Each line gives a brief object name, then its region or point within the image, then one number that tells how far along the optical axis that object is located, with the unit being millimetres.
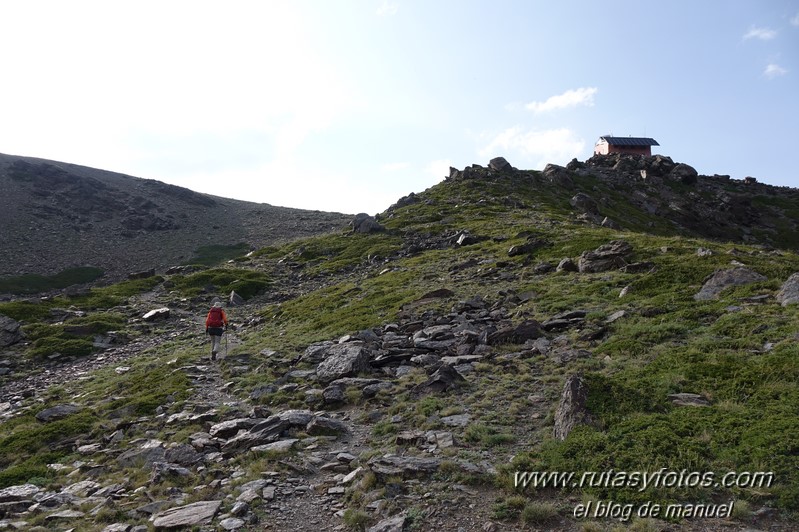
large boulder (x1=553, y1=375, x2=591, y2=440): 12383
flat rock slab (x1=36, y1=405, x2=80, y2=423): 20781
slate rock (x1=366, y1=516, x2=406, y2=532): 9688
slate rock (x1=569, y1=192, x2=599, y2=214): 73556
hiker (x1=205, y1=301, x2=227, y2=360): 28125
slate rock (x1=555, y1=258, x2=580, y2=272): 32094
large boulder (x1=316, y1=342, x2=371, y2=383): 20094
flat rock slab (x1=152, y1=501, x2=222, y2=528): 10766
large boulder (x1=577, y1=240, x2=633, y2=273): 30500
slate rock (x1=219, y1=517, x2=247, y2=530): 10453
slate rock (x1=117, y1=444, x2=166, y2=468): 14539
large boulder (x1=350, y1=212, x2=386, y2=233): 74694
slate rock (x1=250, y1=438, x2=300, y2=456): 13734
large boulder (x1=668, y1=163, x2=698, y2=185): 107000
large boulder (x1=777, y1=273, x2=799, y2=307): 18708
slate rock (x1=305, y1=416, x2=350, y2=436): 15047
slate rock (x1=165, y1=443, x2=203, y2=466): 14125
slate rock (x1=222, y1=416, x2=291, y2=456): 14555
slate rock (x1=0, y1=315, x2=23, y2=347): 36062
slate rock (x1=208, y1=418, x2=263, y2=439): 15859
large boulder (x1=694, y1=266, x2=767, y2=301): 21984
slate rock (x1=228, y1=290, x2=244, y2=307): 49188
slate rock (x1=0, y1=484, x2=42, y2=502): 13617
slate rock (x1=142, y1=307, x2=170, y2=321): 42656
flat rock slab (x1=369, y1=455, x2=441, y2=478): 11602
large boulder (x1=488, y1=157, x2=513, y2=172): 97538
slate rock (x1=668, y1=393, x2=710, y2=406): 12745
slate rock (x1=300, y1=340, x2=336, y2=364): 23609
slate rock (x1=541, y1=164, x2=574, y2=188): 94219
